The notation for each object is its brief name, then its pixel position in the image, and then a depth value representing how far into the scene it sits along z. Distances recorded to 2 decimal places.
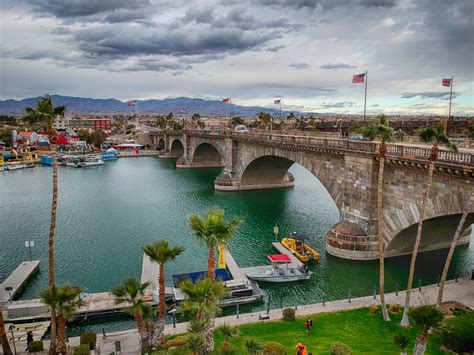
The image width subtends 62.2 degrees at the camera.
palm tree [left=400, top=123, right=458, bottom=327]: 21.17
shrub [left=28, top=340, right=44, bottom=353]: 20.00
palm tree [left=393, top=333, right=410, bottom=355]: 17.62
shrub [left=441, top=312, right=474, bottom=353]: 18.98
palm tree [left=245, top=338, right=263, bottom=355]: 15.64
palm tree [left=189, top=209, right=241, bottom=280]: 18.20
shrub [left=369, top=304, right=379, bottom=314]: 24.41
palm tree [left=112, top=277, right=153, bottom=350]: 18.09
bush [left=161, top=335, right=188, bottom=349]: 20.23
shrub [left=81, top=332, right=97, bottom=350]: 20.62
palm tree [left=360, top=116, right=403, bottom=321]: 22.56
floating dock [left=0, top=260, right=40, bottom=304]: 29.30
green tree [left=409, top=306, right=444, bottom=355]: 16.67
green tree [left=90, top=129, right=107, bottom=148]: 146.75
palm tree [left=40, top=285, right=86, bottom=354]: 17.75
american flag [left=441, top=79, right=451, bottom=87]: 38.34
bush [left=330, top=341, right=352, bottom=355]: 17.19
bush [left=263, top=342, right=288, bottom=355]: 18.53
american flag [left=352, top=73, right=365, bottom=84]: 42.47
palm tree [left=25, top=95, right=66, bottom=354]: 20.94
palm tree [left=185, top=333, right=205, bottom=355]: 15.65
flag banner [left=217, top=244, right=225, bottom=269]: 29.31
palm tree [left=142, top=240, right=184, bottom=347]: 18.91
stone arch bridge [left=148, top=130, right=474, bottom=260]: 26.73
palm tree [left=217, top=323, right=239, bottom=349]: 16.91
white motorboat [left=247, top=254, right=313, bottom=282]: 31.72
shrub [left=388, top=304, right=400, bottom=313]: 24.48
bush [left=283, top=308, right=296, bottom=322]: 23.33
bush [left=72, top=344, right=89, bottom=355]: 18.81
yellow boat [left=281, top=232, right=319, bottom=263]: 36.16
